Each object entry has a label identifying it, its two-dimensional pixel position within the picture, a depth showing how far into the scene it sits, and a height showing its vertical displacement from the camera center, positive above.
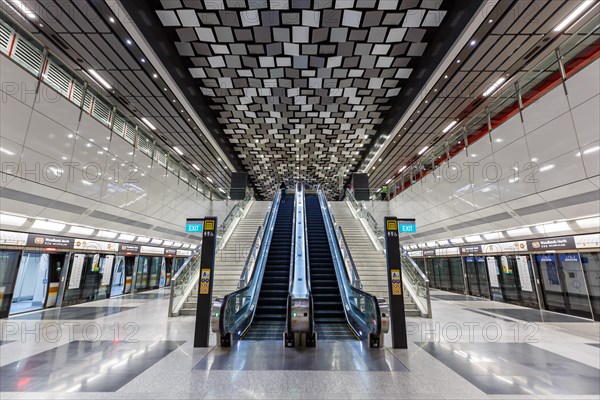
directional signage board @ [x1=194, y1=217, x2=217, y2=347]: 4.40 -0.31
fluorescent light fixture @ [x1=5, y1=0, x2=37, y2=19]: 5.09 +4.65
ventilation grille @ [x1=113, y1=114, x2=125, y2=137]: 8.35 +4.15
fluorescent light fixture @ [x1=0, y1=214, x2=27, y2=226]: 6.12 +0.94
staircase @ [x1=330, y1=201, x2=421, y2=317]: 7.05 +0.06
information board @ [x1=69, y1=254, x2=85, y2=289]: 9.21 -0.25
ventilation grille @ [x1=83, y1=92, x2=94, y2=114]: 7.08 +4.05
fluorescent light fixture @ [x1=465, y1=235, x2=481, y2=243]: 10.09 +0.91
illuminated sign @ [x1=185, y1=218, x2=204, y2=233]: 4.98 +0.68
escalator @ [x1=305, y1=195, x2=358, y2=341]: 5.27 -0.69
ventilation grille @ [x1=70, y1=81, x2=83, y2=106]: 6.71 +4.07
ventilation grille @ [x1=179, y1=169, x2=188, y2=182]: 12.63 +3.96
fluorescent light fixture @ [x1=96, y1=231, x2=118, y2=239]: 9.35 +0.95
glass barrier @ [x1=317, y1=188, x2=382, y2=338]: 4.45 -0.78
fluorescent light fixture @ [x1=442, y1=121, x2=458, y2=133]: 10.22 +5.03
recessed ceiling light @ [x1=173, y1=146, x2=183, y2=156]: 12.30 +4.97
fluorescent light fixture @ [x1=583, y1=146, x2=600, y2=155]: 4.93 +2.00
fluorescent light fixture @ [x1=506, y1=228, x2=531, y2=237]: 7.99 +0.91
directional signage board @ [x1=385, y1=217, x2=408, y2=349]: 4.35 -0.35
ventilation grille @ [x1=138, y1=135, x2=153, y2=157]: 9.70 +4.14
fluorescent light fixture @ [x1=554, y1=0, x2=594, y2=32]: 5.27 +4.82
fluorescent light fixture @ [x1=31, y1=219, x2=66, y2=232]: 7.00 +0.95
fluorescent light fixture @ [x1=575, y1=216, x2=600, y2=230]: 6.15 +0.91
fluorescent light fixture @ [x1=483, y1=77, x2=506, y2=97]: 7.71 +4.96
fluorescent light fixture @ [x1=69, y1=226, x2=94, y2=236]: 8.24 +0.96
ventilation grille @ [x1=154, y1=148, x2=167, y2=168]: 10.74 +4.10
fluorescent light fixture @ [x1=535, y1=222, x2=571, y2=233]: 6.91 +0.92
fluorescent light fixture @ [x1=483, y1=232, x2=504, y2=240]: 9.01 +0.90
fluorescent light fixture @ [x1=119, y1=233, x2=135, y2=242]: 10.36 +0.96
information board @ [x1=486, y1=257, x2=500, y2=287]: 10.30 -0.24
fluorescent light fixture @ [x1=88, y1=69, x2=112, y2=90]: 7.15 +4.79
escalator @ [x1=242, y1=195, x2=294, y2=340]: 5.23 -0.72
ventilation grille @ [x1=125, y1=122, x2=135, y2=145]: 9.00 +4.17
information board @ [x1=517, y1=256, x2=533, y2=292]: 8.88 -0.32
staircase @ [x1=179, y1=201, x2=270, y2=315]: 7.15 +0.11
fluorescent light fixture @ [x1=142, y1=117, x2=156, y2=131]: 9.66 +4.86
